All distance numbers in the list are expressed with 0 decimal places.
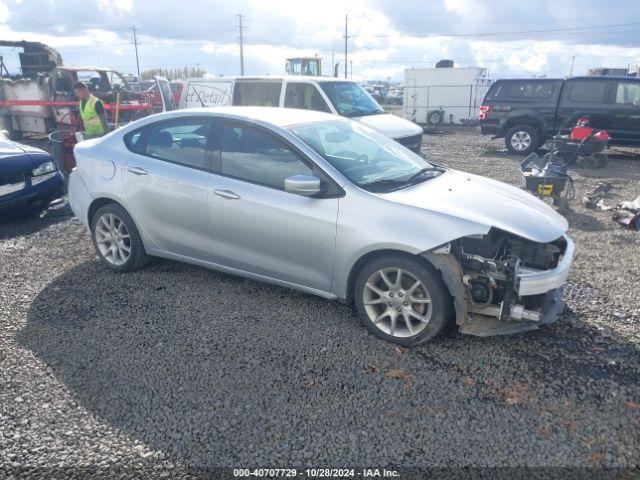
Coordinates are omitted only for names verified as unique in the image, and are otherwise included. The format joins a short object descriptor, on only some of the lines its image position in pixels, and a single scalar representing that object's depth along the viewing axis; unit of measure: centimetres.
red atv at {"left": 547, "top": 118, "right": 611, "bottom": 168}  1082
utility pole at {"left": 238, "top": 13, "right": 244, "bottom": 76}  6231
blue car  663
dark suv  1224
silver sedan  355
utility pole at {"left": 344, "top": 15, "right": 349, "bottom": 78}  5641
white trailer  2348
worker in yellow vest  887
